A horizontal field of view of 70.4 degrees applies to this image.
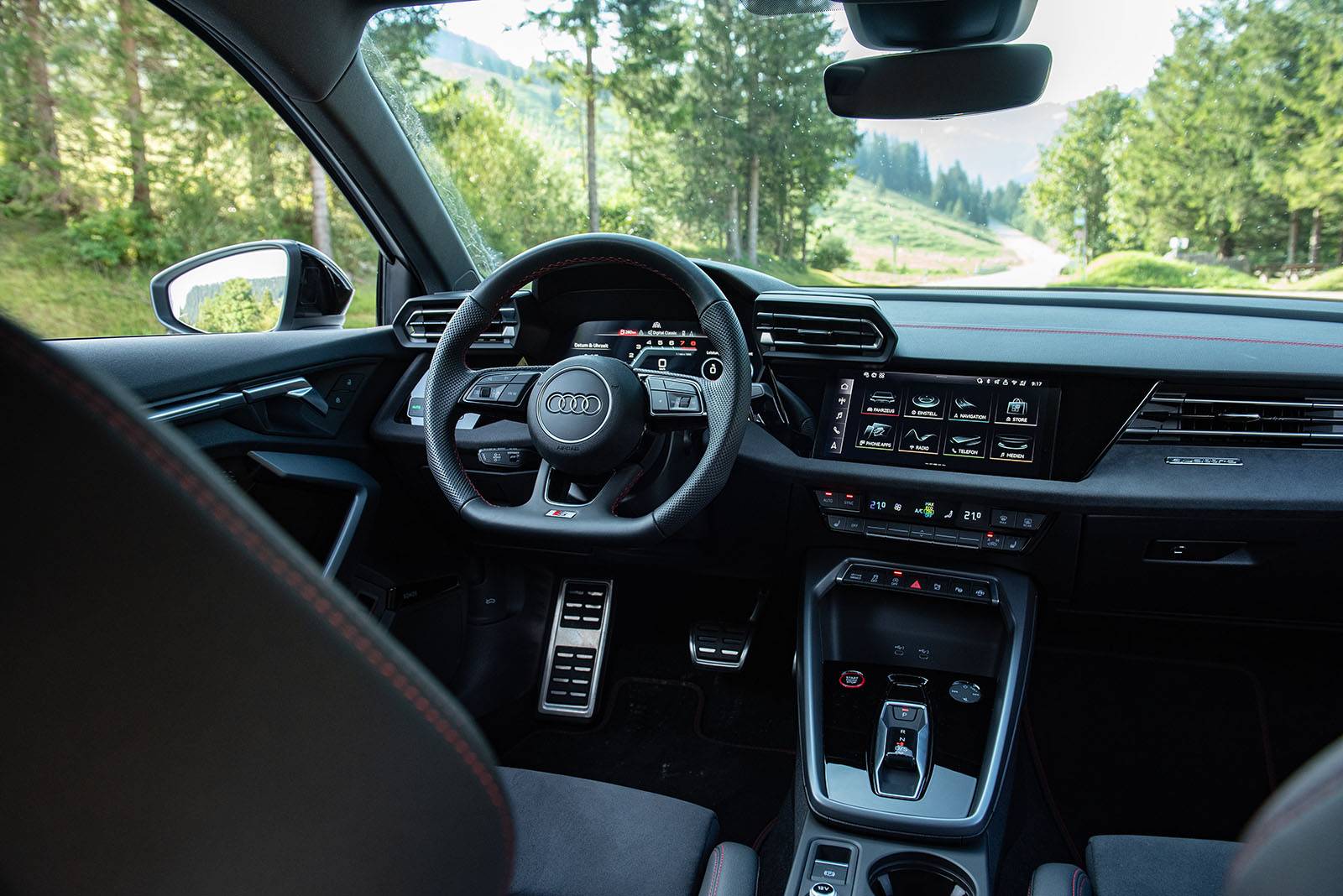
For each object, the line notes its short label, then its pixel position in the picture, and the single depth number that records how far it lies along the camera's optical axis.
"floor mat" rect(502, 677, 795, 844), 2.67
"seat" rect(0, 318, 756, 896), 0.59
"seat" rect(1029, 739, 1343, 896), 0.65
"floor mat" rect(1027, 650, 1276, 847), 2.54
